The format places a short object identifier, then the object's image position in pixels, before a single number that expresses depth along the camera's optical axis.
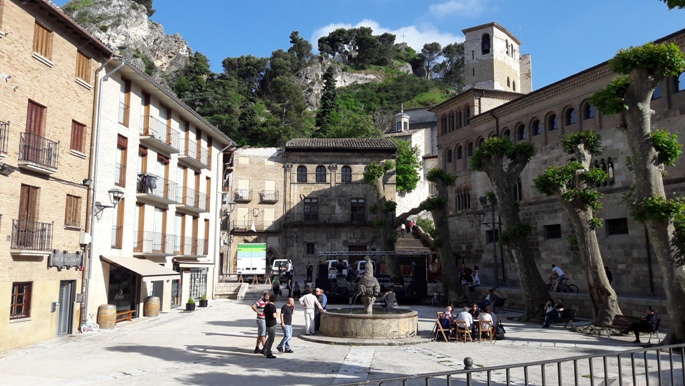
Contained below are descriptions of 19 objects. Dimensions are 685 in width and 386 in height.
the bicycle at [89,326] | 17.89
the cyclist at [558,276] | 23.56
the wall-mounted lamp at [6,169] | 14.45
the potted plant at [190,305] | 24.98
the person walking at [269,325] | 13.23
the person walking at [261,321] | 13.58
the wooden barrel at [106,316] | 18.77
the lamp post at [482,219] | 32.36
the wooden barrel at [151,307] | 22.72
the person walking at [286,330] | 13.87
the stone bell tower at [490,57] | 49.72
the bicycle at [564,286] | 23.72
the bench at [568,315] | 19.20
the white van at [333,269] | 29.30
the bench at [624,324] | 15.30
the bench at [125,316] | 20.30
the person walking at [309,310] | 16.62
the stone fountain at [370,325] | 15.70
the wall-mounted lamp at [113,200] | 19.05
